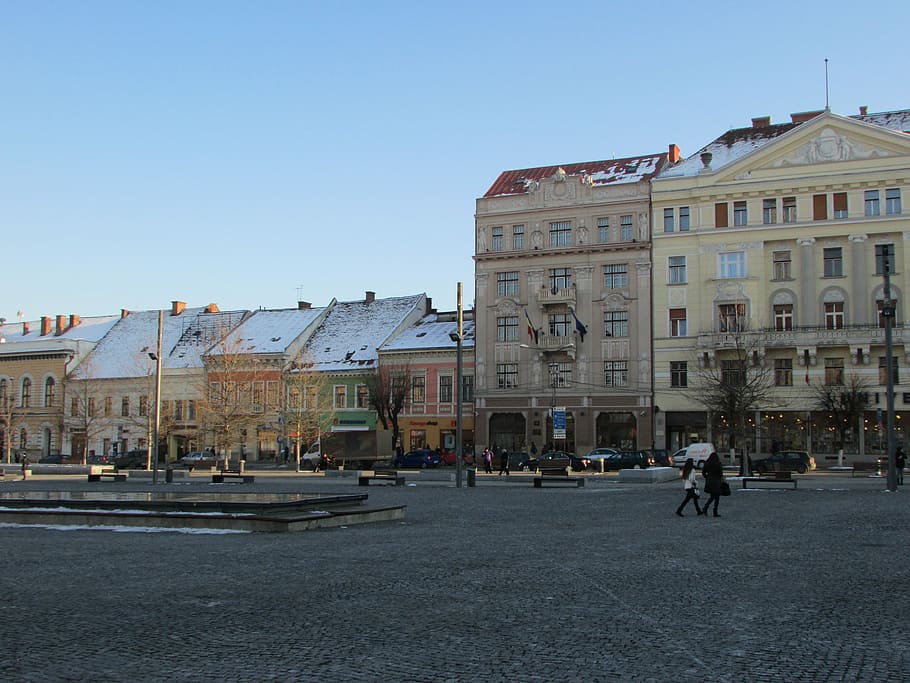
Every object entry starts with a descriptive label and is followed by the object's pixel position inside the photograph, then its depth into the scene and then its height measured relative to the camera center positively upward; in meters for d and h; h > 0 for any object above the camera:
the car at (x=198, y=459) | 62.94 -2.37
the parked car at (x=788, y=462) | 49.66 -1.75
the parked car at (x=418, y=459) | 57.78 -2.04
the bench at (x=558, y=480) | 35.50 -1.98
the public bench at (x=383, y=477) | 37.66 -2.12
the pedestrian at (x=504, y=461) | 48.22 -1.80
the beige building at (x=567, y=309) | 61.28 +7.80
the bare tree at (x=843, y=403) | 52.59 +1.44
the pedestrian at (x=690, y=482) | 21.72 -1.25
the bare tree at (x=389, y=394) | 64.38 +2.13
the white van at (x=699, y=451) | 49.28 -1.21
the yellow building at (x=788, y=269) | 55.62 +9.75
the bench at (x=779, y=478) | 33.05 -1.80
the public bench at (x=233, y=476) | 40.31 -2.25
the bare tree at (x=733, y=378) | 48.62 +2.80
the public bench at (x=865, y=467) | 45.96 -1.83
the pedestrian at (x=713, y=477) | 21.38 -1.11
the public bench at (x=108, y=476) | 41.06 -2.31
